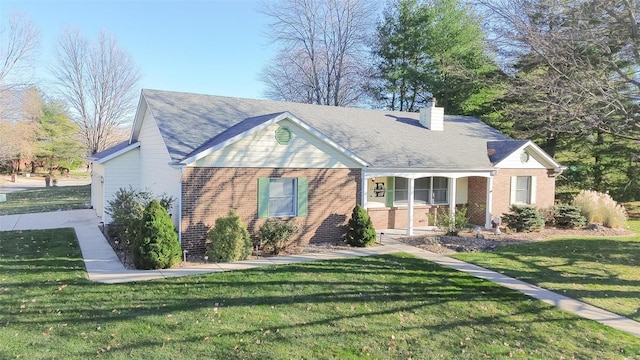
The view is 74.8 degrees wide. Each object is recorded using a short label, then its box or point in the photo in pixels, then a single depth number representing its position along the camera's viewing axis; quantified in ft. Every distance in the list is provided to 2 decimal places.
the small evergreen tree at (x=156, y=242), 32.30
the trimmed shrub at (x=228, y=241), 35.60
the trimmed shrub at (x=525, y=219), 54.32
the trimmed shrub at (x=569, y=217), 58.80
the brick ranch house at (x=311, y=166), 39.27
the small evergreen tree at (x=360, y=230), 43.04
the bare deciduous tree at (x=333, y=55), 118.11
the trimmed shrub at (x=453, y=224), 48.52
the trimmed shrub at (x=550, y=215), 59.72
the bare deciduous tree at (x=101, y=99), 114.62
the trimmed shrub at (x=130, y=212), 35.78
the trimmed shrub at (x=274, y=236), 39.27
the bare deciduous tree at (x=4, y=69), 97.35
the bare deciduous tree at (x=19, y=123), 110.52
